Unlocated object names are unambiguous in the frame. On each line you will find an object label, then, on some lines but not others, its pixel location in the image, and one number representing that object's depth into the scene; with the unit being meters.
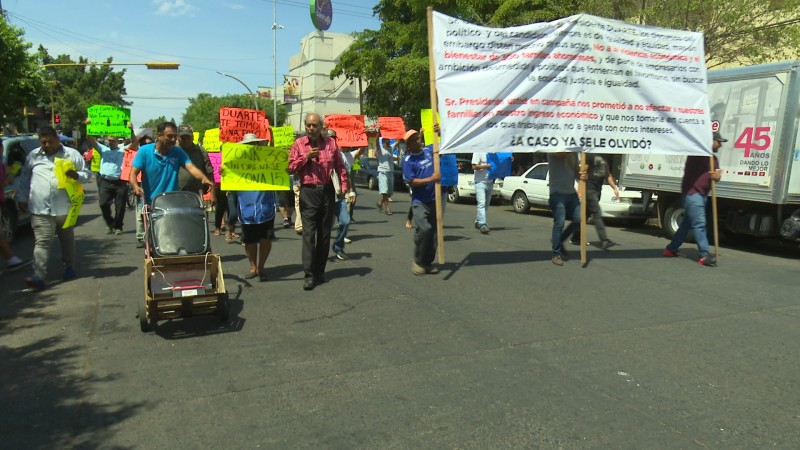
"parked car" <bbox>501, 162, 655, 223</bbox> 13.49
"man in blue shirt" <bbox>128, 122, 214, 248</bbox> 6.36
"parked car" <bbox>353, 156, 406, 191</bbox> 25.45
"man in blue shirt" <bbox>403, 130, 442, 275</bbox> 7.27
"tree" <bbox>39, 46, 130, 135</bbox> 53.16
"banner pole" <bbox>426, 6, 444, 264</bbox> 6.72
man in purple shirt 8.33
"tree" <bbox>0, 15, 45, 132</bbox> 13.41
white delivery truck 9.44
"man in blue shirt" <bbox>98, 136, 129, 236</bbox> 10.65
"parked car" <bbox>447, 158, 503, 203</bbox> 19.56
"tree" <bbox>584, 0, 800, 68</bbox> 14.73
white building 79.56
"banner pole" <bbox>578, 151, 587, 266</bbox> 7.54
